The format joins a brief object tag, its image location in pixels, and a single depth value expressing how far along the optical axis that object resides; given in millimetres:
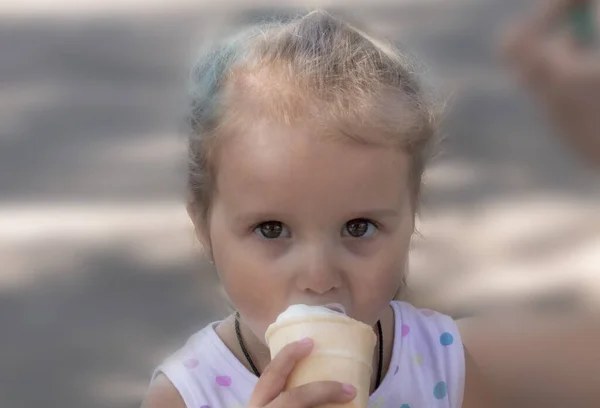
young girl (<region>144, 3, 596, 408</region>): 1259
